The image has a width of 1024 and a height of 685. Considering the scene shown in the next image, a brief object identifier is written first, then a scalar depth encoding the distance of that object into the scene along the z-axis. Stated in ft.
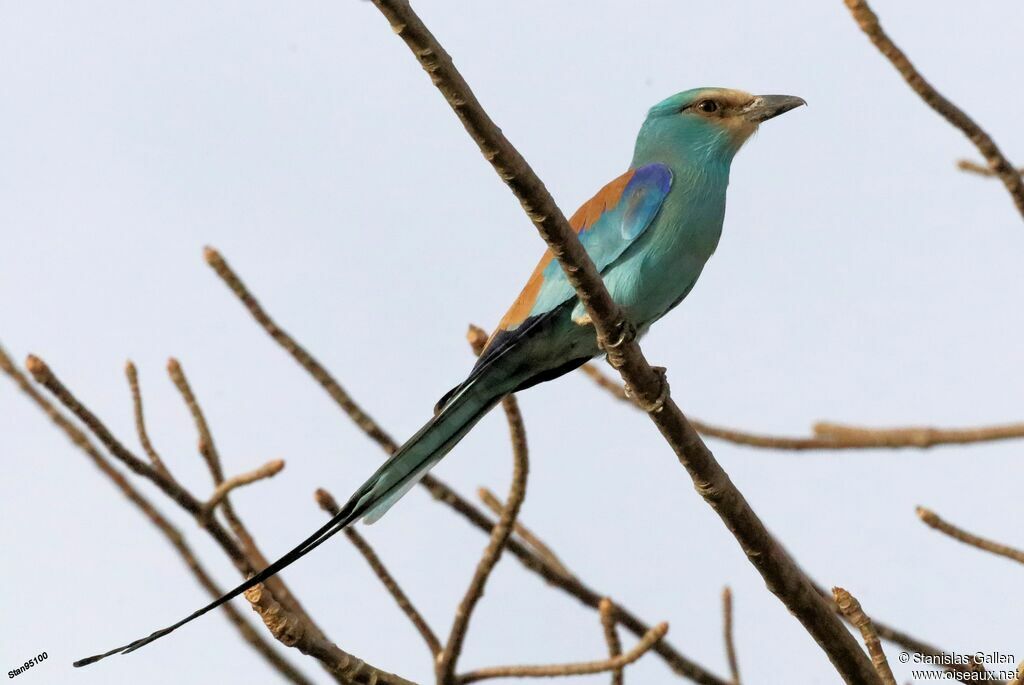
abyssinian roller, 27.45
